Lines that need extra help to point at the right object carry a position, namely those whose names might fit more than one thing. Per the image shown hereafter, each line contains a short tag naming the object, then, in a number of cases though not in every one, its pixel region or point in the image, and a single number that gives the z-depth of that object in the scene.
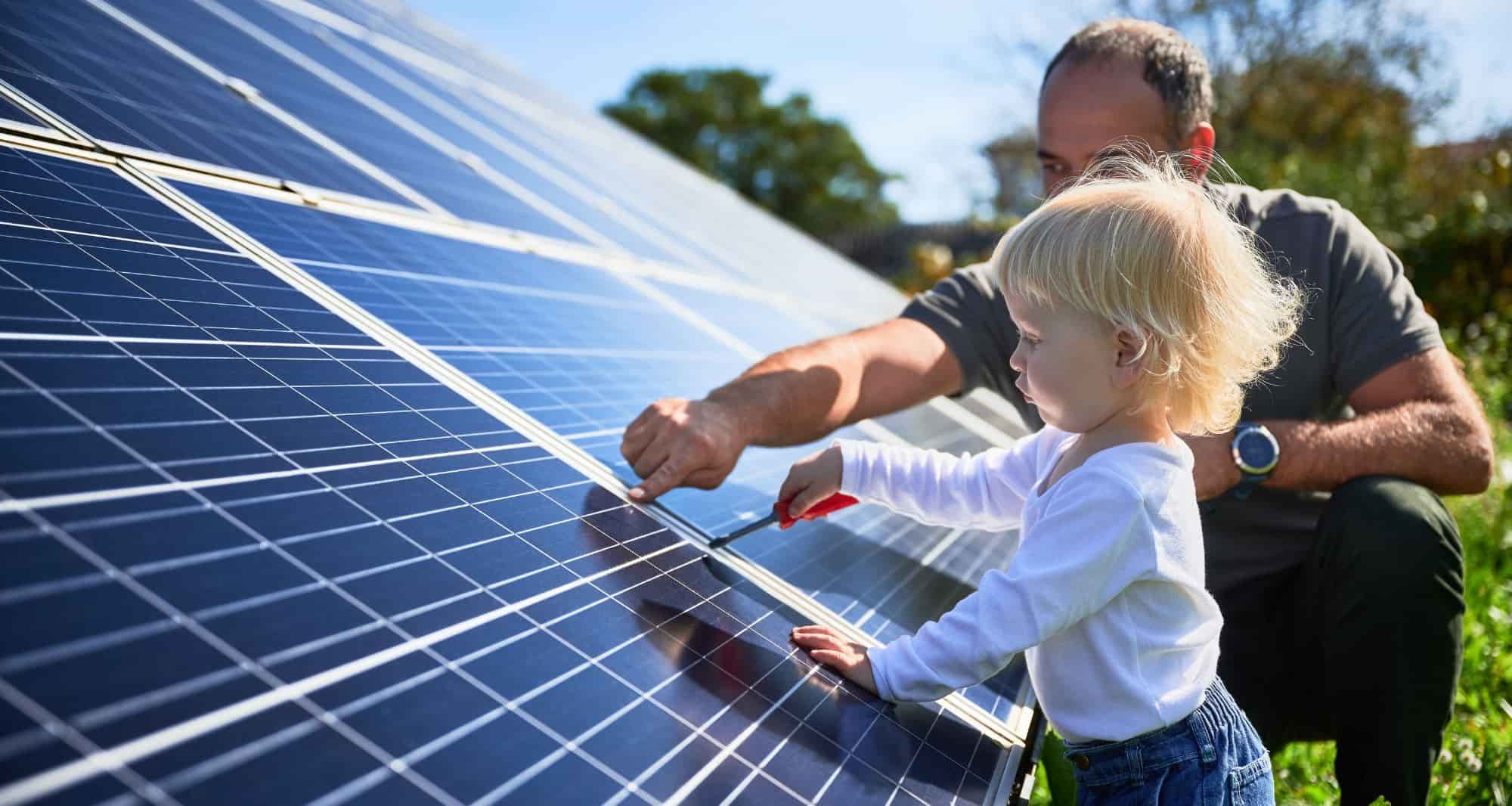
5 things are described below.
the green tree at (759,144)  53.34
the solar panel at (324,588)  1.10
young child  2.00
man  2.80
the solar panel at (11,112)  2.37
